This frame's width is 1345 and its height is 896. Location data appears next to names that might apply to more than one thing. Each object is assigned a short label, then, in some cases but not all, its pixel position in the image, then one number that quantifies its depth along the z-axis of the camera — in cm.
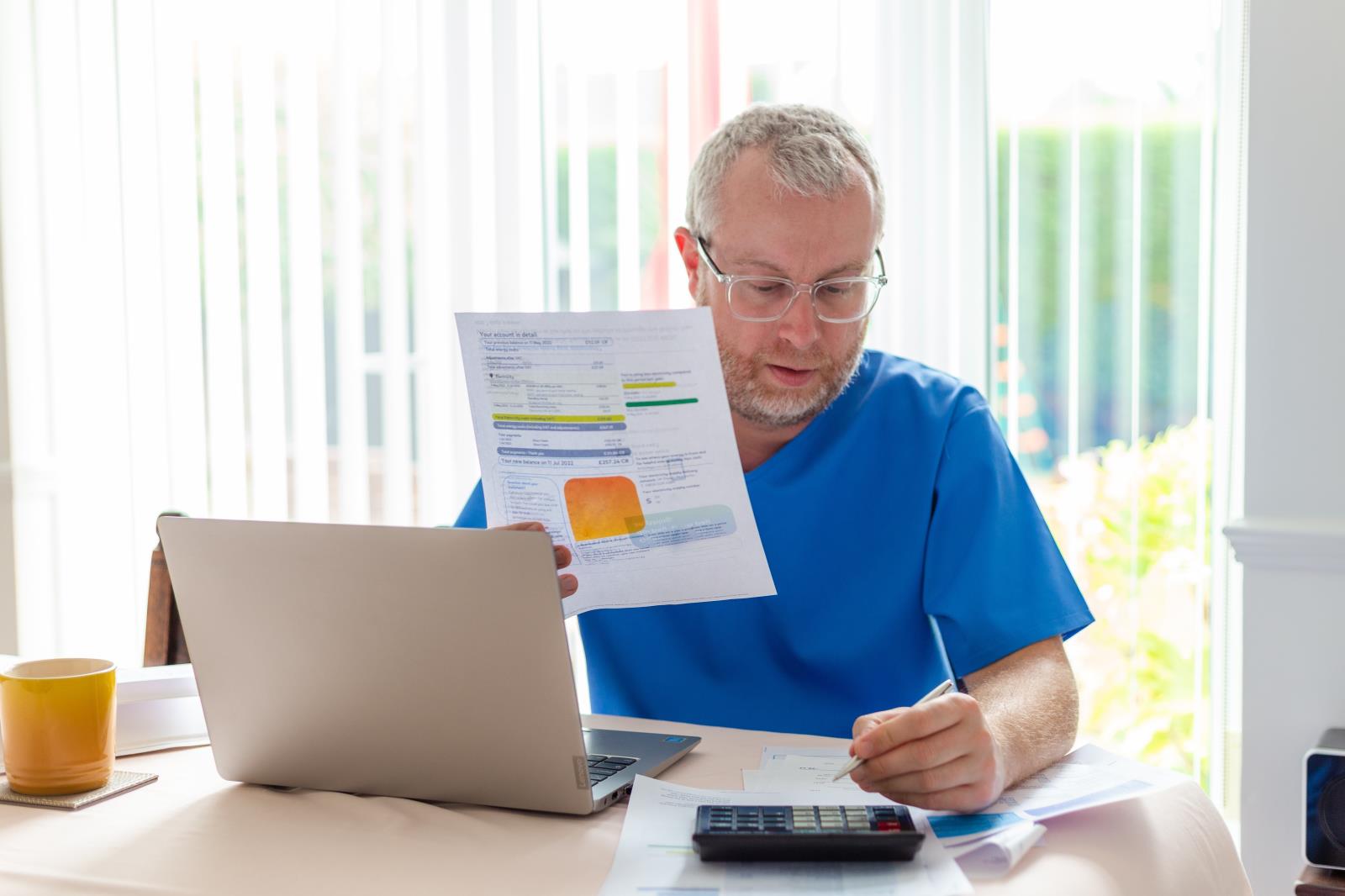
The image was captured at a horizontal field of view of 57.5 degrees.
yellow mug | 99
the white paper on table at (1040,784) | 90
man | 140
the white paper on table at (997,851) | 84
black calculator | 82
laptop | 90
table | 84
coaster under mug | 100
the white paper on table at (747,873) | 79
